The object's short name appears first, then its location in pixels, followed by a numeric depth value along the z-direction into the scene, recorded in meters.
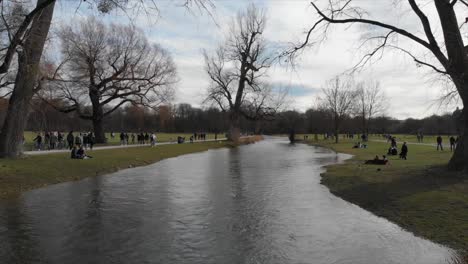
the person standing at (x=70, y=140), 34.81
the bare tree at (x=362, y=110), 83.44
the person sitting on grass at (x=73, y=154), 25.28
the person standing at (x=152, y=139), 45.11
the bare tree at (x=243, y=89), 59.47
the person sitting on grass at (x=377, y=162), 22.75
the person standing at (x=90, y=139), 34.21
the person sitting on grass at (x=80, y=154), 25.45
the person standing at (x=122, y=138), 46.34
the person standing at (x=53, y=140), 35.31
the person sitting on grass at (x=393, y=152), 30.16
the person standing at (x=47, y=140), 37.20
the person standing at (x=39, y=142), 33.67
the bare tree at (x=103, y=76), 44.06
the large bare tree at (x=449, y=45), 15.38
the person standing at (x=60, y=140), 36.69
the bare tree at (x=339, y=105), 72.19
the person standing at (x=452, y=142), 33.03
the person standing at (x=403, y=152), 26.24
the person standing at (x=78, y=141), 32.71
